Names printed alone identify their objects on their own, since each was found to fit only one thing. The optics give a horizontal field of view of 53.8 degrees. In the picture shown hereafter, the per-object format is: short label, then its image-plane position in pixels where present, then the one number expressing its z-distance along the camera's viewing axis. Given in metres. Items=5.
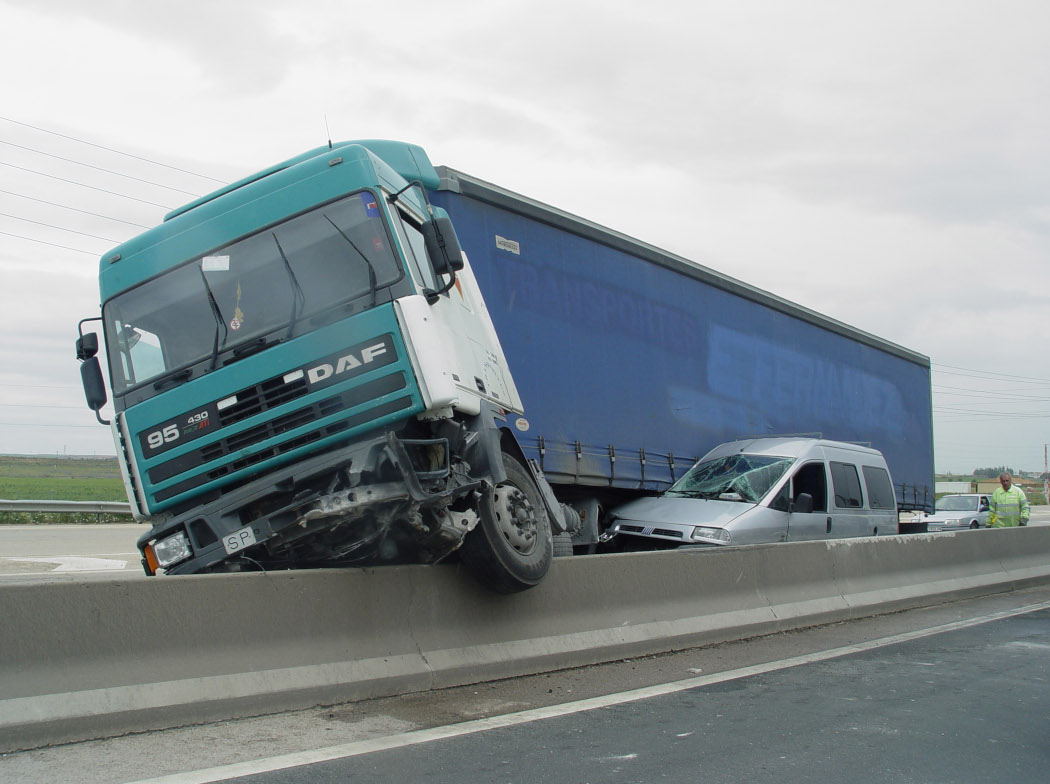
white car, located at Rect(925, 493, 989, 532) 28.72
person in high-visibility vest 17.55
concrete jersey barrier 4.54
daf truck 5.94
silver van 10.67
